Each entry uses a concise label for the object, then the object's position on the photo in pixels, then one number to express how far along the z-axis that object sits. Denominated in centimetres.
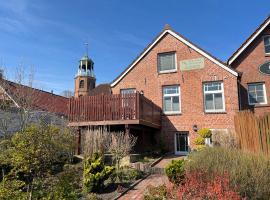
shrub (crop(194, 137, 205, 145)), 1199
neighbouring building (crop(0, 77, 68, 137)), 1252
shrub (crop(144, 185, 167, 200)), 618
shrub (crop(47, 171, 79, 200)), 526
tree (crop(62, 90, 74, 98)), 4305
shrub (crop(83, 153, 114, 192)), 742
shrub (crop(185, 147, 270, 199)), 556
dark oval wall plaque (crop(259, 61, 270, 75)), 1407
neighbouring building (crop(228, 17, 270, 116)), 1399
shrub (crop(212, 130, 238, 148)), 1024
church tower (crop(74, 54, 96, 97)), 3360
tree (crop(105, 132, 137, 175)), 959
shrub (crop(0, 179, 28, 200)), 470
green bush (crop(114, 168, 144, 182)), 848
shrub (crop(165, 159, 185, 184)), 692
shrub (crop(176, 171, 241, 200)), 458
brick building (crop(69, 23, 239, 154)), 1192
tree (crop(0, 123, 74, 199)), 507
